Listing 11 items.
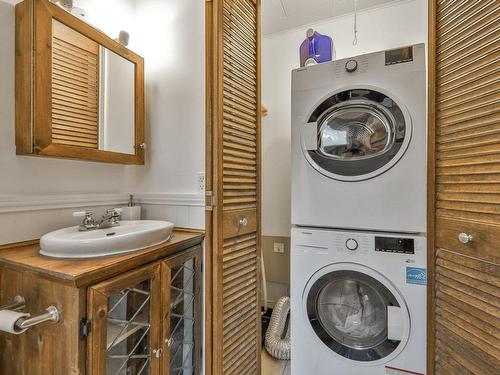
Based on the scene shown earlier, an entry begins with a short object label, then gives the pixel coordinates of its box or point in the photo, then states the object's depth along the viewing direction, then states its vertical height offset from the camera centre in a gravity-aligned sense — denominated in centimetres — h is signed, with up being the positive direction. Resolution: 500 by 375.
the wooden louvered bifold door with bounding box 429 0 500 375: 87 +1
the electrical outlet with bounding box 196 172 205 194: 142 +2
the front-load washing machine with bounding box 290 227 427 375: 121 -62
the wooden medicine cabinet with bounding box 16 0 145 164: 102 +45
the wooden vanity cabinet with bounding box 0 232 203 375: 75 -44
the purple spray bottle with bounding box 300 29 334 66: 175 +95
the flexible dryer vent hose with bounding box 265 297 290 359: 178 -111
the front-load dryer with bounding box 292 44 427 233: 124 +23
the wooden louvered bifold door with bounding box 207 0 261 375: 114 -1
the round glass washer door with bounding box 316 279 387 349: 130 -69
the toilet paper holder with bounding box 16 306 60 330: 68 -38
